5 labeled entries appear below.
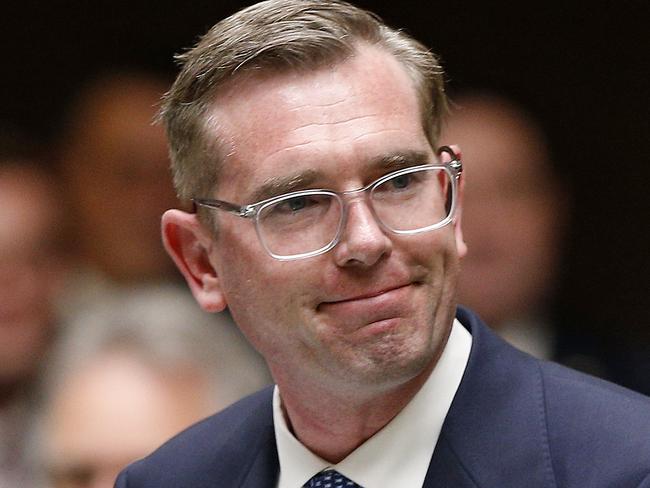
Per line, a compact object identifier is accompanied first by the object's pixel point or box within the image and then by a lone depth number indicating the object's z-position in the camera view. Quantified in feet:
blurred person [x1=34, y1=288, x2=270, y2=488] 27.99
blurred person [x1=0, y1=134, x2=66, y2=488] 30.71
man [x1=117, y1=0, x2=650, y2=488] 16.90
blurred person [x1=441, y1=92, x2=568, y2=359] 29.45
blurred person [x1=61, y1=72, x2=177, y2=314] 31.14
